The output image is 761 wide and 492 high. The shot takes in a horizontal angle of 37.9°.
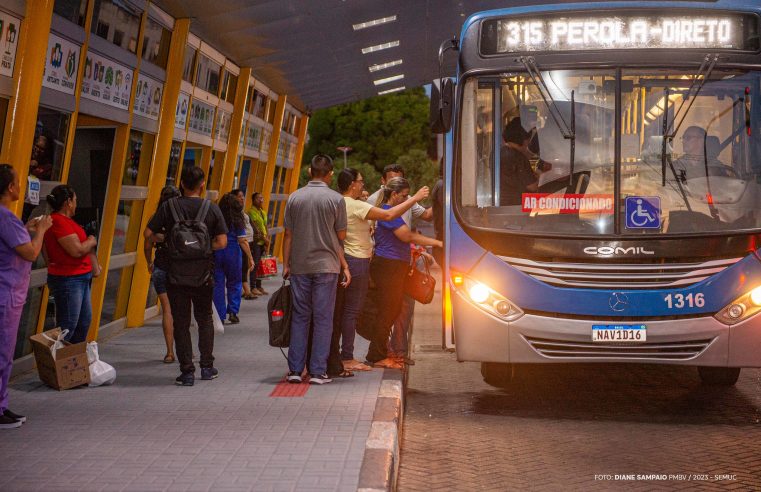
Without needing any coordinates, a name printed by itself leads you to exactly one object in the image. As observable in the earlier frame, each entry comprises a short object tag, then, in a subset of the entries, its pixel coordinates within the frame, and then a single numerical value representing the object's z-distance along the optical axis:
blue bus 8.45
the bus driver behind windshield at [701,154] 8.74
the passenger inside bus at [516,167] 8.88
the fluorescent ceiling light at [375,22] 18.70
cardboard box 8.89
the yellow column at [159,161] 14.07
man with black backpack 9.25
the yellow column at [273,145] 25.80
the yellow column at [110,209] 12.11
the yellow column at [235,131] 19.62
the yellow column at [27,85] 8.97
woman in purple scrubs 7.24
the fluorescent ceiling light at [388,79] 26.64
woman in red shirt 8.99
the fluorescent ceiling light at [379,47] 21.47
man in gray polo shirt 9.38
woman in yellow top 10.02
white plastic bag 9.29
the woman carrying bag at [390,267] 10.37
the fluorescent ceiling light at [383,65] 24.10
